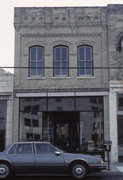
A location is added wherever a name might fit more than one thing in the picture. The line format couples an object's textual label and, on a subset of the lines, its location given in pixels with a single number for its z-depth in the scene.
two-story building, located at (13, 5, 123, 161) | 19.94
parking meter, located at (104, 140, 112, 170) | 17.02
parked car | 14.19
